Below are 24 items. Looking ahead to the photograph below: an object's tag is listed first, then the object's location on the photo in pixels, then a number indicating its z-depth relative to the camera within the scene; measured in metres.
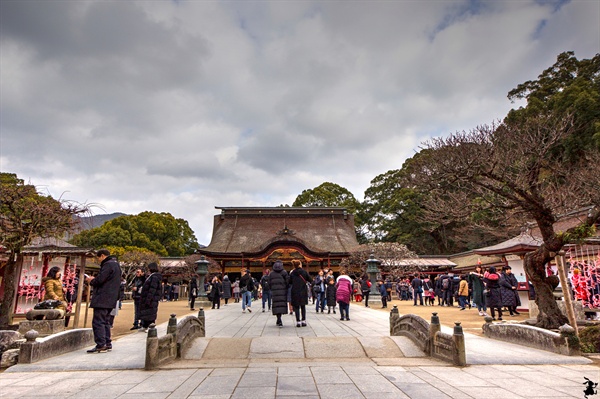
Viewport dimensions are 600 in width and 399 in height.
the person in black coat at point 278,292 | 8.47
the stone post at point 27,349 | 5.32
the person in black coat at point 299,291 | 8.20
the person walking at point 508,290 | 10.43
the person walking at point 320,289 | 12.53
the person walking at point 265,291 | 13.00
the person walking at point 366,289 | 15.95
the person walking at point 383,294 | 15.80
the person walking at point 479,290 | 11.89
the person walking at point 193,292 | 15.93
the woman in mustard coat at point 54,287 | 7.69
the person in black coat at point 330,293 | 11.74
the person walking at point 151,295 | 7.94
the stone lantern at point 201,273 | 17.03
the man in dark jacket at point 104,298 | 5.89
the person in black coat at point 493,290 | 9.93
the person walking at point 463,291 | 14.20
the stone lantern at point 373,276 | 17.97
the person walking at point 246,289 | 12.79
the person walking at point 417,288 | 17.88
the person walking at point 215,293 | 15.15
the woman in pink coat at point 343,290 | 9.52
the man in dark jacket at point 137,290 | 8.84
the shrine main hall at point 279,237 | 27.81
